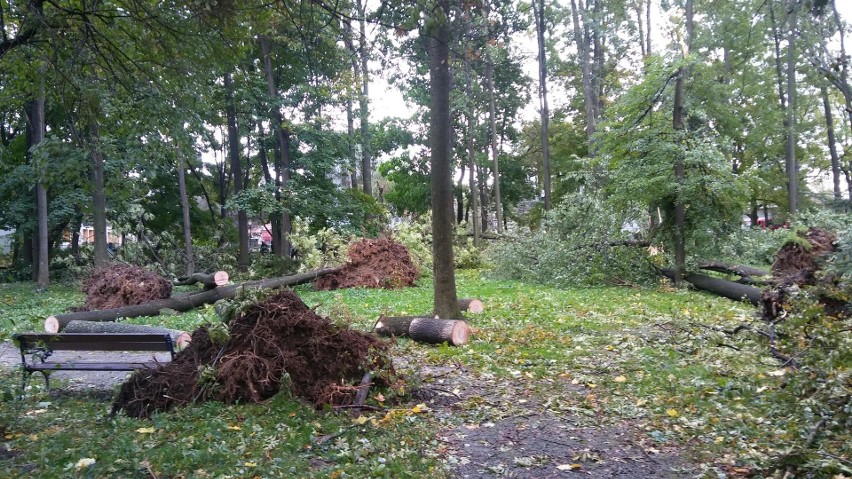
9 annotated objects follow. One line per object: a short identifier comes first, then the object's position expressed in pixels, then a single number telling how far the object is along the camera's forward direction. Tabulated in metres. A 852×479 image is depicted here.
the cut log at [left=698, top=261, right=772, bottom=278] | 12.52
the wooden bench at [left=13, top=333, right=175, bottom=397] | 5.79
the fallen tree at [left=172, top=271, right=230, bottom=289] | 13.41
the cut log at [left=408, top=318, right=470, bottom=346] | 7.86
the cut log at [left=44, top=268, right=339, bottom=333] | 10.47
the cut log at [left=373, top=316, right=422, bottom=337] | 8.36
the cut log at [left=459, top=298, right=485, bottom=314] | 10.48
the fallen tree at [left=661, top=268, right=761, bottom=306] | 11.18
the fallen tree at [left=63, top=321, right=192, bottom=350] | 7.99
